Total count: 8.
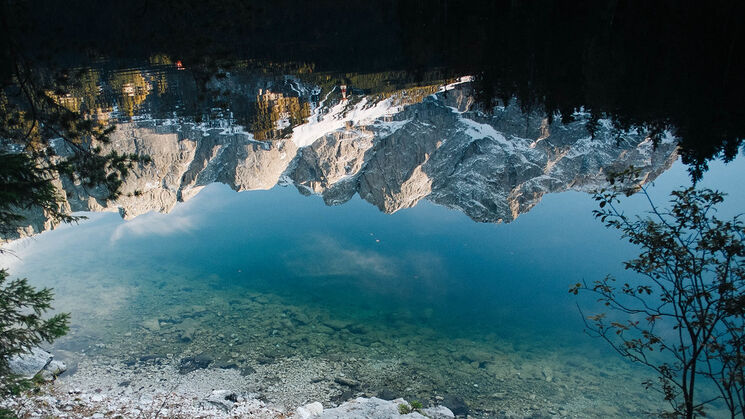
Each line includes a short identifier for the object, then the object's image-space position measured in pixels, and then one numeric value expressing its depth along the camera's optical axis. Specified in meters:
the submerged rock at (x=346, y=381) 8.59
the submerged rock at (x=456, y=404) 7.92
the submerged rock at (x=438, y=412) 7.42
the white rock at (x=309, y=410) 7.29
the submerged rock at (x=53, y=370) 8.51
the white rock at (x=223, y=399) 7.73
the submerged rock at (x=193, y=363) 9.02
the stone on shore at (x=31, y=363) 8.32
